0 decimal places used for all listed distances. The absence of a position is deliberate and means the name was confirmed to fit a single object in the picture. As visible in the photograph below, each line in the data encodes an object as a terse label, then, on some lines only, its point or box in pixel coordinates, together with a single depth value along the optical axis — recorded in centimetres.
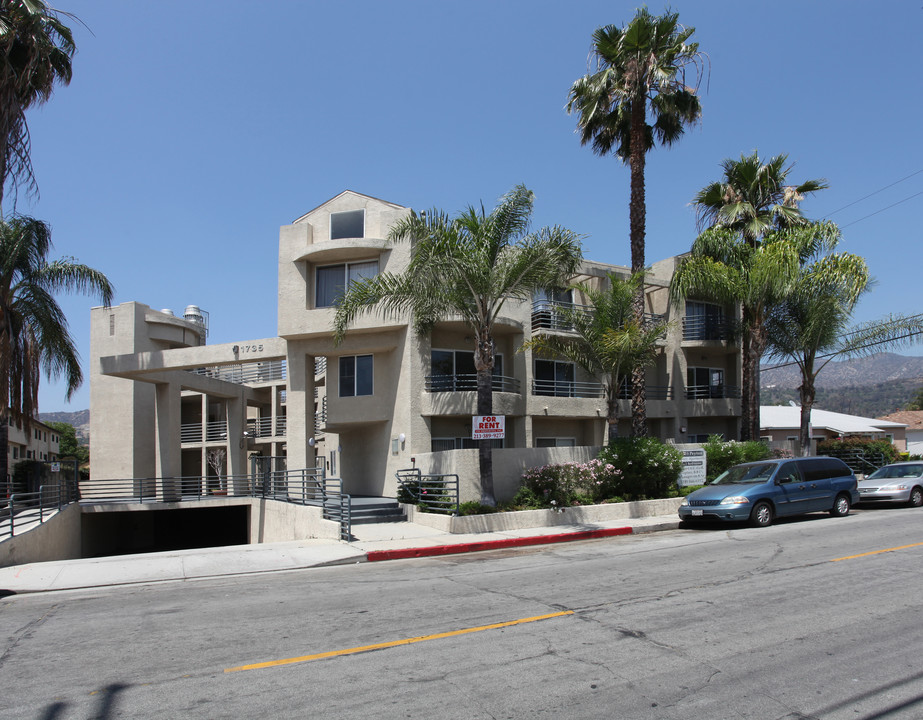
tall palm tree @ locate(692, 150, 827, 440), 2636
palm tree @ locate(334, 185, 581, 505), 1703
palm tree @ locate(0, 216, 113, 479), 2250
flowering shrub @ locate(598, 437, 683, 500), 2042
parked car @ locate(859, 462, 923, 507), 1980
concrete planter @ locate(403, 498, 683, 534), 1681
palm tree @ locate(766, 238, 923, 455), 2475
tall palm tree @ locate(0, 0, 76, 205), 1670
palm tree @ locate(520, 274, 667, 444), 2094
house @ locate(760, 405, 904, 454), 4028
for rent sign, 1677
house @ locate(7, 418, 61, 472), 6134
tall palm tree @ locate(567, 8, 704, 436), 2281
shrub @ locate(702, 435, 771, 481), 2320
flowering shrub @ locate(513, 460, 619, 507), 1911
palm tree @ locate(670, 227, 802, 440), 2398
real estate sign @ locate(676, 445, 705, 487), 2188
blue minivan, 1612
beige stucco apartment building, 2252
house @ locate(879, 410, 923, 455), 4872
